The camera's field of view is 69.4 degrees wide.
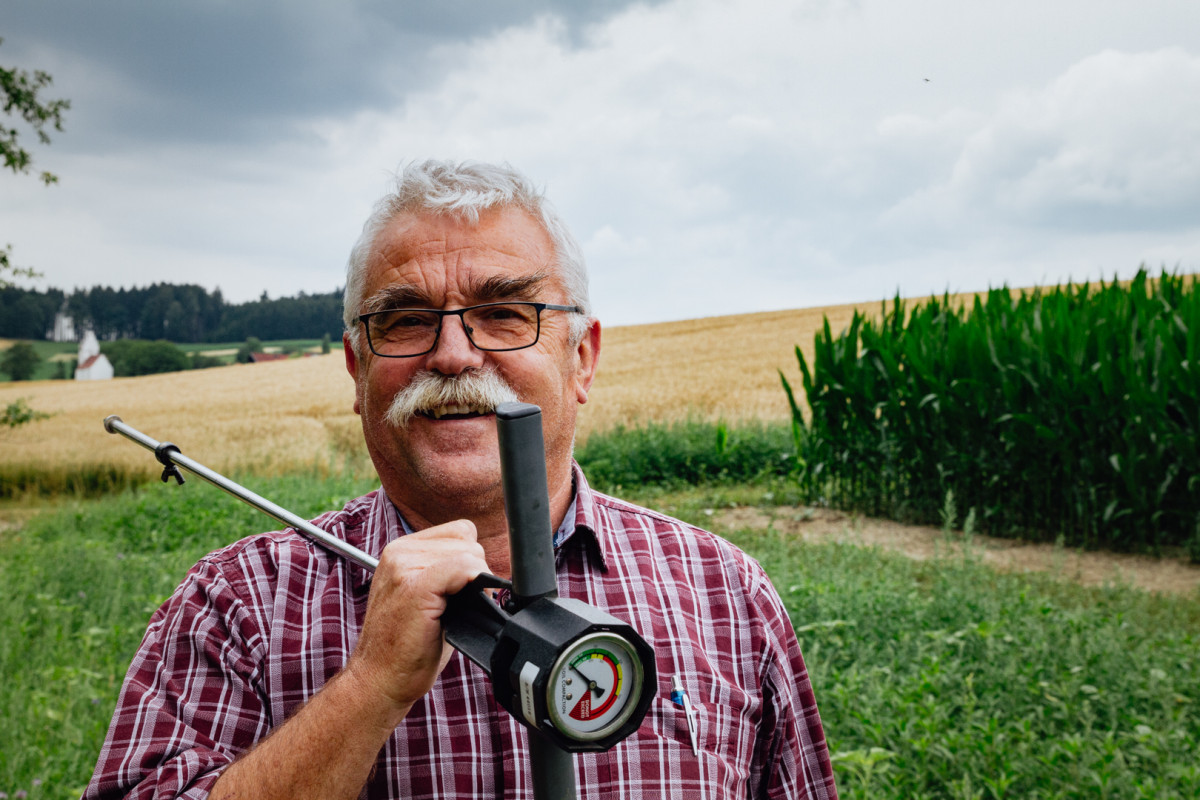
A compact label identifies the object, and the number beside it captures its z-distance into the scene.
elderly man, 1.37
